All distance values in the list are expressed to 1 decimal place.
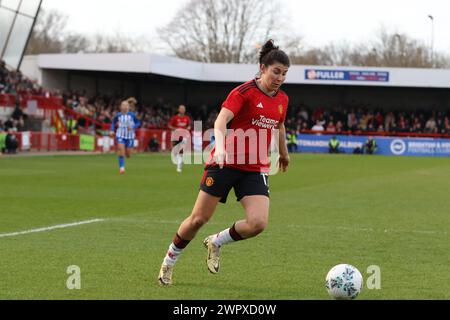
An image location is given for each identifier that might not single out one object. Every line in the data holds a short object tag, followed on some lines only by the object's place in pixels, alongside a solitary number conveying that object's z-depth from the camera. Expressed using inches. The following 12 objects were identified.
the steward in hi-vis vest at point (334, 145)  1852.9
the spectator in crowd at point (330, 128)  2010.8
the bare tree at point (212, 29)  3137.3
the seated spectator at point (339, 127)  2057.1
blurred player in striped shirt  928.9
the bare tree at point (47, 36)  3281.7
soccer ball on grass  256.2
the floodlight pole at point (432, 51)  2806.6
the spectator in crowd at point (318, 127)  2030.3
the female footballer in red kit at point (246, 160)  284.7
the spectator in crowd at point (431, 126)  2068.2
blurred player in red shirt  993.5
